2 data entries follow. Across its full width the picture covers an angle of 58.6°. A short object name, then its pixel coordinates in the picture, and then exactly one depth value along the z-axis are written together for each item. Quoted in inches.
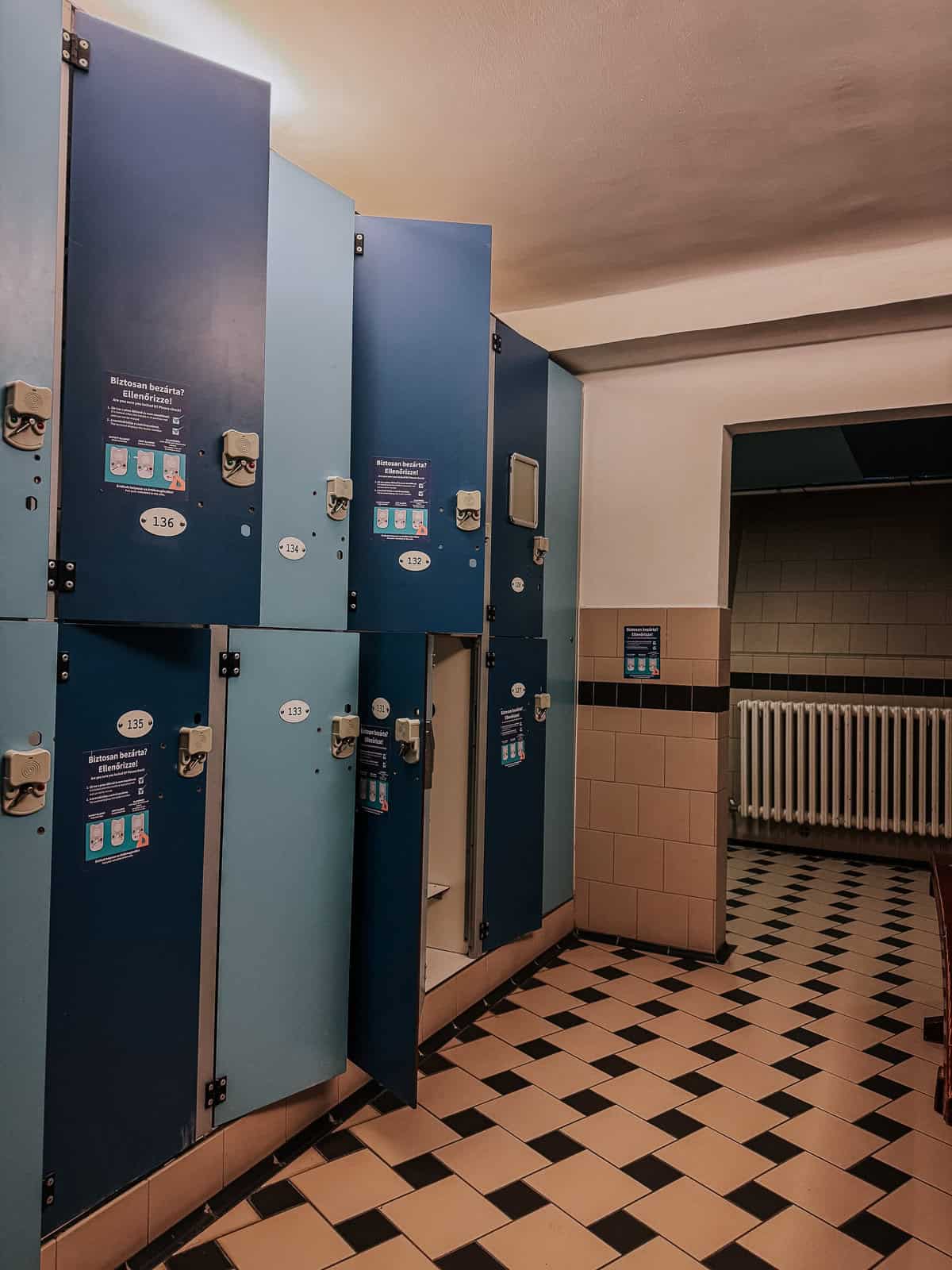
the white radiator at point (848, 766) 221.5
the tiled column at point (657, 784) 151.9
